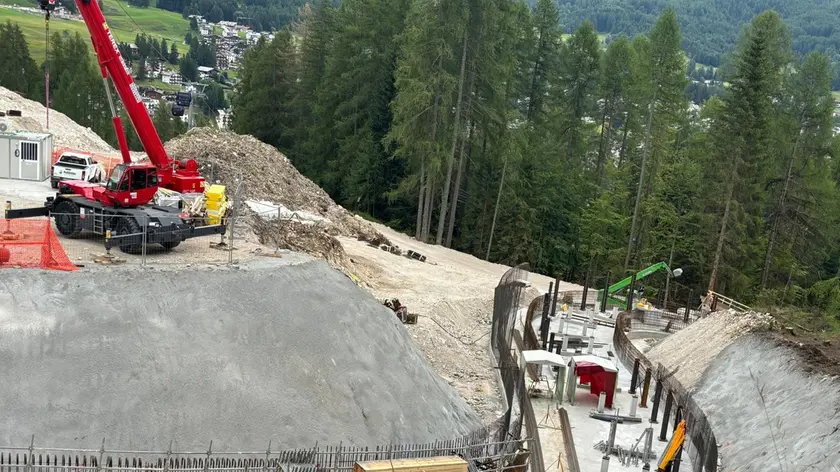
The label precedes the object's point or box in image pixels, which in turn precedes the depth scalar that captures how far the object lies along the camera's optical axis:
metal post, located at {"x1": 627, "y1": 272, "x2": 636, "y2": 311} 43.91
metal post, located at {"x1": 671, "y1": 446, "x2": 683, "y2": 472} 21.67
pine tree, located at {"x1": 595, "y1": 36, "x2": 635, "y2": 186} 62.75
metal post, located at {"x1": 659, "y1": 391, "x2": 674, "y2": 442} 25.47
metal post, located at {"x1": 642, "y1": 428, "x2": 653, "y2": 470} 23.69
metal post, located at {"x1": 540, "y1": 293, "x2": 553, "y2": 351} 35.86
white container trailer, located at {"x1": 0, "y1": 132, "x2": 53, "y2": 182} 30.85
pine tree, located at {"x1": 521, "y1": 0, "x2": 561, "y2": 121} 61.53
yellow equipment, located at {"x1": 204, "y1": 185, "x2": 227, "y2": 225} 27.72
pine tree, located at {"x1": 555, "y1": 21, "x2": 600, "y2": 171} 63.59
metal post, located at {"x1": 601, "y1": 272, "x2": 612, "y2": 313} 43.84
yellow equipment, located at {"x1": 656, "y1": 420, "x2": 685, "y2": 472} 21.61
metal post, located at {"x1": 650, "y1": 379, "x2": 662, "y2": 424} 26.61
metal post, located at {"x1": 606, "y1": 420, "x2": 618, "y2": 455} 23.98
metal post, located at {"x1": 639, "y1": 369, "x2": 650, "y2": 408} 28.01
